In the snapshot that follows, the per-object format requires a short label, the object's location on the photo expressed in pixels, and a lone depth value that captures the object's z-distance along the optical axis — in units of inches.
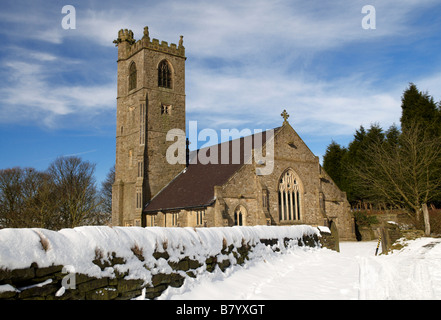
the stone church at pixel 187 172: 982.4
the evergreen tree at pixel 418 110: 1376.0
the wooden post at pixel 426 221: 689.6
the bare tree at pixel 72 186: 1122.7
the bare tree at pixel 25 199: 1015.6
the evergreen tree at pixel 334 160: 1829.5
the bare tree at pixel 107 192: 2279.2
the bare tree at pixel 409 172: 924.9
